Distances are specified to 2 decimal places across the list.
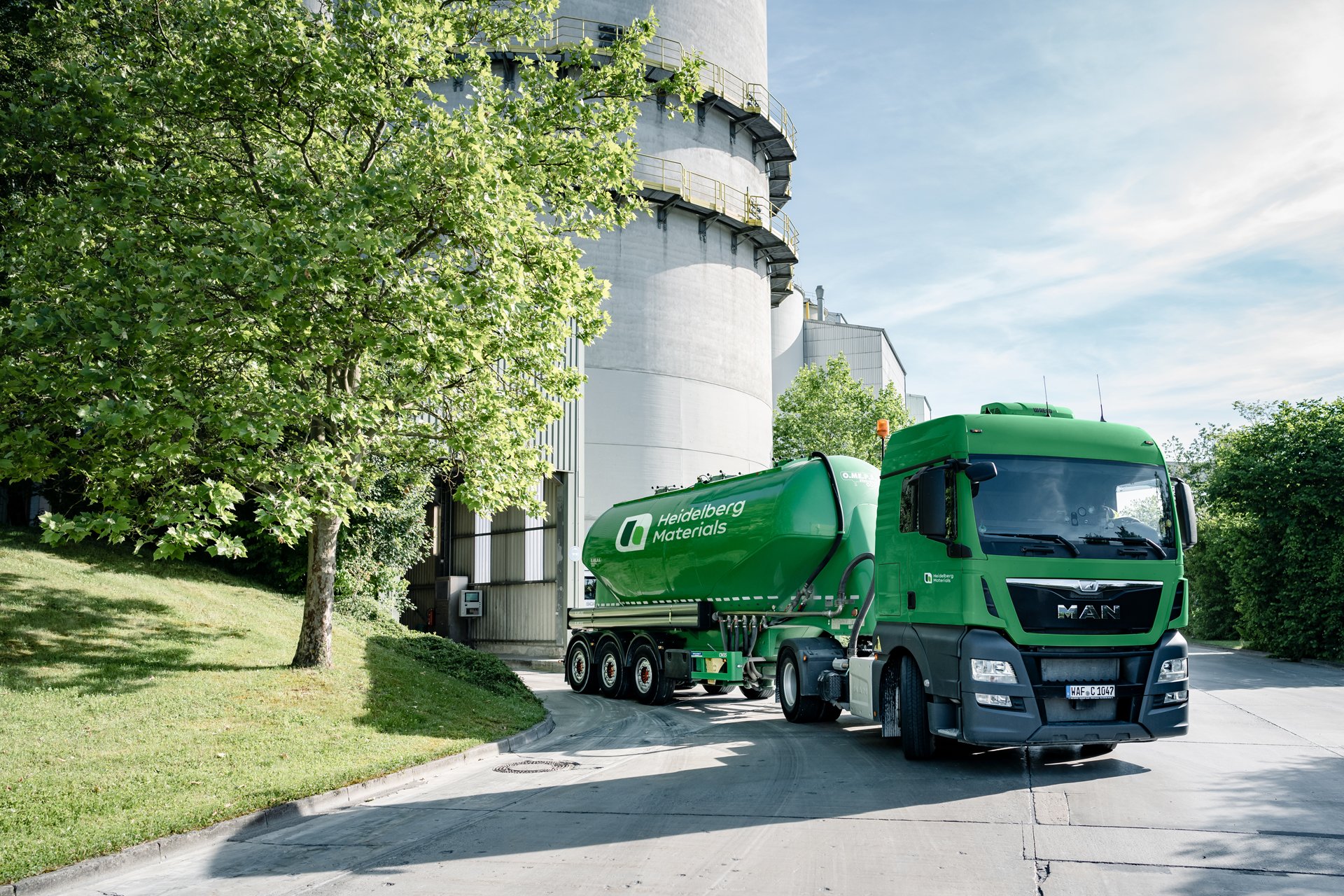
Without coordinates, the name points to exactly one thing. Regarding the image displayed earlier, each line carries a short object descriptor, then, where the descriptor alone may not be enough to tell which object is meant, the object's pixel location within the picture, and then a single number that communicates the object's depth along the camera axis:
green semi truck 9.32
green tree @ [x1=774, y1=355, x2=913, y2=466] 45.84
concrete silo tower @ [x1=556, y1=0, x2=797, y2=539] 33.69
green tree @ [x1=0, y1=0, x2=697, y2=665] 11.28
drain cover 11.01
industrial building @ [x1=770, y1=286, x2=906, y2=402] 57.53
